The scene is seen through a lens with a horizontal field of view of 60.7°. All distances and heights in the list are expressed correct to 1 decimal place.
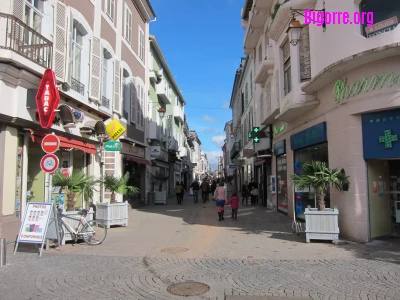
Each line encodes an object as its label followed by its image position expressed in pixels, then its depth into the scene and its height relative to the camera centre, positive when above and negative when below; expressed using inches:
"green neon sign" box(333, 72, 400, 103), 308.7 +95.0
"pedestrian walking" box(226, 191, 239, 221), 529.3 -27.1
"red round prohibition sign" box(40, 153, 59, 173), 307.4 +20.4
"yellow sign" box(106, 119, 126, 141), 579.5 +95.1
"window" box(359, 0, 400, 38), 313.0 +158.7
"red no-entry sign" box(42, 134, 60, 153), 314.9 +39.3
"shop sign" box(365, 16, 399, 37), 309.8 +145.2
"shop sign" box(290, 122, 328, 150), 407.2 +62.3
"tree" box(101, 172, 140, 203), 476.1 +0.5
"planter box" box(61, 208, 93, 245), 337.5 -36.3
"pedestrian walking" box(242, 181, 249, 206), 858.1 -21.7
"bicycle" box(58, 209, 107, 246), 333.3 -43.2
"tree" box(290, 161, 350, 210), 341.4 +4.1
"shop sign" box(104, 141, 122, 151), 533.0 +61.4
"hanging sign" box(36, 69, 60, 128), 355.9 +91.0
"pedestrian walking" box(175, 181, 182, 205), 903.1 -18.8
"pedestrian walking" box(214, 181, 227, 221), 530.9 -19.6
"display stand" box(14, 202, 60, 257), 293.9 -32.3
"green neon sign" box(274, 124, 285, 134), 597.8 +101.1
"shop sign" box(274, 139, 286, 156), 587.0 +64.9
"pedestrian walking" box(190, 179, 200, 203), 936.9 -14.4
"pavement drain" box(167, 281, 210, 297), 199.2 -62.4
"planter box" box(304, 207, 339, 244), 336.2 -40.4
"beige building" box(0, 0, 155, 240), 332.5 +134.1
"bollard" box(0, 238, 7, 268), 252.1 -48.5
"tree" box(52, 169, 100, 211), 358.9 +1.7
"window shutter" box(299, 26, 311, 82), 443.8 +169.0
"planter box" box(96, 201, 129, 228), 456.4 -37.9
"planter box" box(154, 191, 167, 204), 878.4 -33.4
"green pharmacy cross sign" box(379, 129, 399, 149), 313.3 +41.2
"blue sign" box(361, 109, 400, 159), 314.7 +46.6
